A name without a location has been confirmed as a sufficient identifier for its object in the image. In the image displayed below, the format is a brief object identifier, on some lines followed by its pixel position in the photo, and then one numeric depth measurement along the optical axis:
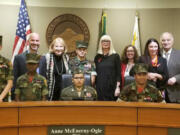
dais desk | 2.20
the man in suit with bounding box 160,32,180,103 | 3.35
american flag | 4.73
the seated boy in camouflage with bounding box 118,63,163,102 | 2.75
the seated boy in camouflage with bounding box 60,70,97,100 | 2.81
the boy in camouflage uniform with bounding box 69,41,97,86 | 3.44
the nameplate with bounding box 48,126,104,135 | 2.22
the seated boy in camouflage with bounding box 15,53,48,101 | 2.78
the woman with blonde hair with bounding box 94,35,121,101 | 3.53
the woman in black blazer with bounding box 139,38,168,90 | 3.22
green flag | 4.90
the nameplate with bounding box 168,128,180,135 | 2.20
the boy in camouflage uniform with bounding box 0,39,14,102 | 2.87
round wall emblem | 4.97
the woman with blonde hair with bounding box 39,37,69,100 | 3.31
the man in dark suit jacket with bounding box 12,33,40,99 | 3.35
